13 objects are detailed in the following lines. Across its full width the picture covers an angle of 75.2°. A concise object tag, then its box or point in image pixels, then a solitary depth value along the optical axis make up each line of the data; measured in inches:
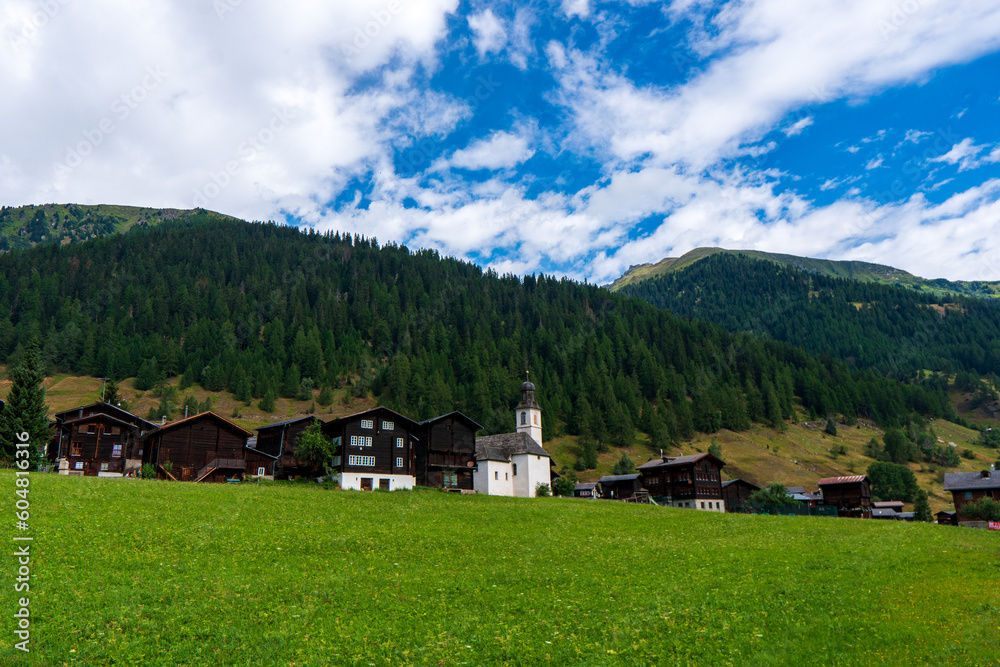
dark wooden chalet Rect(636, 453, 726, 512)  4033.0
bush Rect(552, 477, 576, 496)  3710.6
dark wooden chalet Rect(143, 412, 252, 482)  2613.2
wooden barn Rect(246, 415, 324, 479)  2783.0
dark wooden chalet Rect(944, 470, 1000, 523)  3284.9
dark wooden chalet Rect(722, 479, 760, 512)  4320.9
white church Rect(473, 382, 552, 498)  3051.2
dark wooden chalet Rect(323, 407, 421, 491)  2768.2
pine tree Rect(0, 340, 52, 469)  2209.6
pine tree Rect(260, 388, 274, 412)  6023.6
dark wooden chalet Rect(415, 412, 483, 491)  3043.8
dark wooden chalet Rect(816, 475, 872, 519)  3788.6
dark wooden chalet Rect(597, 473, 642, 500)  4217.5
